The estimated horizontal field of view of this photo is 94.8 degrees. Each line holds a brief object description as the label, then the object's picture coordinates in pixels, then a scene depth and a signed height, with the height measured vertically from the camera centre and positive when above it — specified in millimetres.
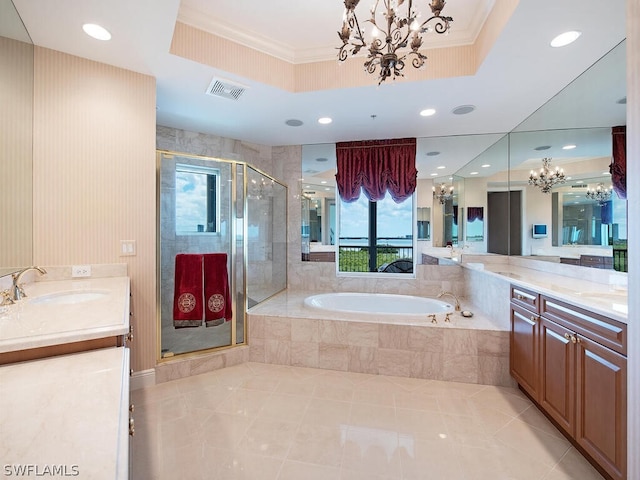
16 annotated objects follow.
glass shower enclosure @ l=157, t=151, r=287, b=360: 2693 -5
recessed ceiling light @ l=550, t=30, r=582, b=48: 1816 +1266
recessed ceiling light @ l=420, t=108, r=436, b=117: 2979 +1309
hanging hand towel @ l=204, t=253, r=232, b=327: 2824 -505
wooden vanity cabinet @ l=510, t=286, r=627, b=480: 1399 -779
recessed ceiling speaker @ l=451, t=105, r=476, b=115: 2899 +1301
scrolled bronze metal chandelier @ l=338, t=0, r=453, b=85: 1432 +1077
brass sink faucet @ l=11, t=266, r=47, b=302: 1522 -272
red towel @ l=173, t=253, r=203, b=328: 2709 -504
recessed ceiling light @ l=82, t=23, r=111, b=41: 1876 +1355
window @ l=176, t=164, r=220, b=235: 3119 +431
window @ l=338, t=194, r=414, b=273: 4293 +36
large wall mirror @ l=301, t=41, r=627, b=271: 2047 +605
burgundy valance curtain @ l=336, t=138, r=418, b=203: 3916 +947
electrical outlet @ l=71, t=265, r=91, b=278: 2156 -236
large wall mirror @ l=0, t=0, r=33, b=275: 1649 +608
